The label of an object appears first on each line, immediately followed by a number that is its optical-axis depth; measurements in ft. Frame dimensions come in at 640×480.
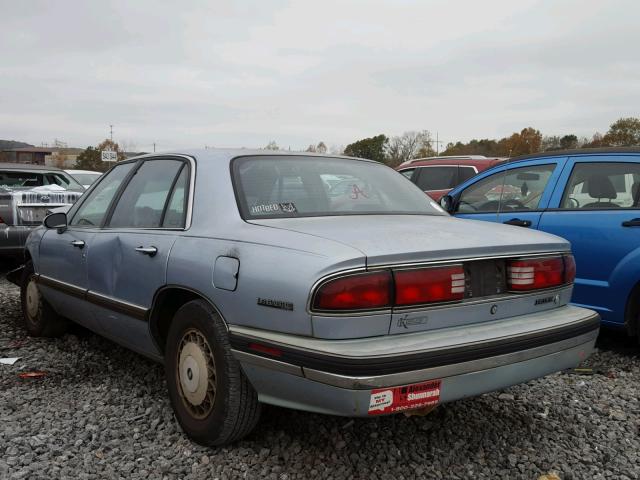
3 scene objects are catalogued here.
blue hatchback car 13.83
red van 36.17
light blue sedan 7.51
